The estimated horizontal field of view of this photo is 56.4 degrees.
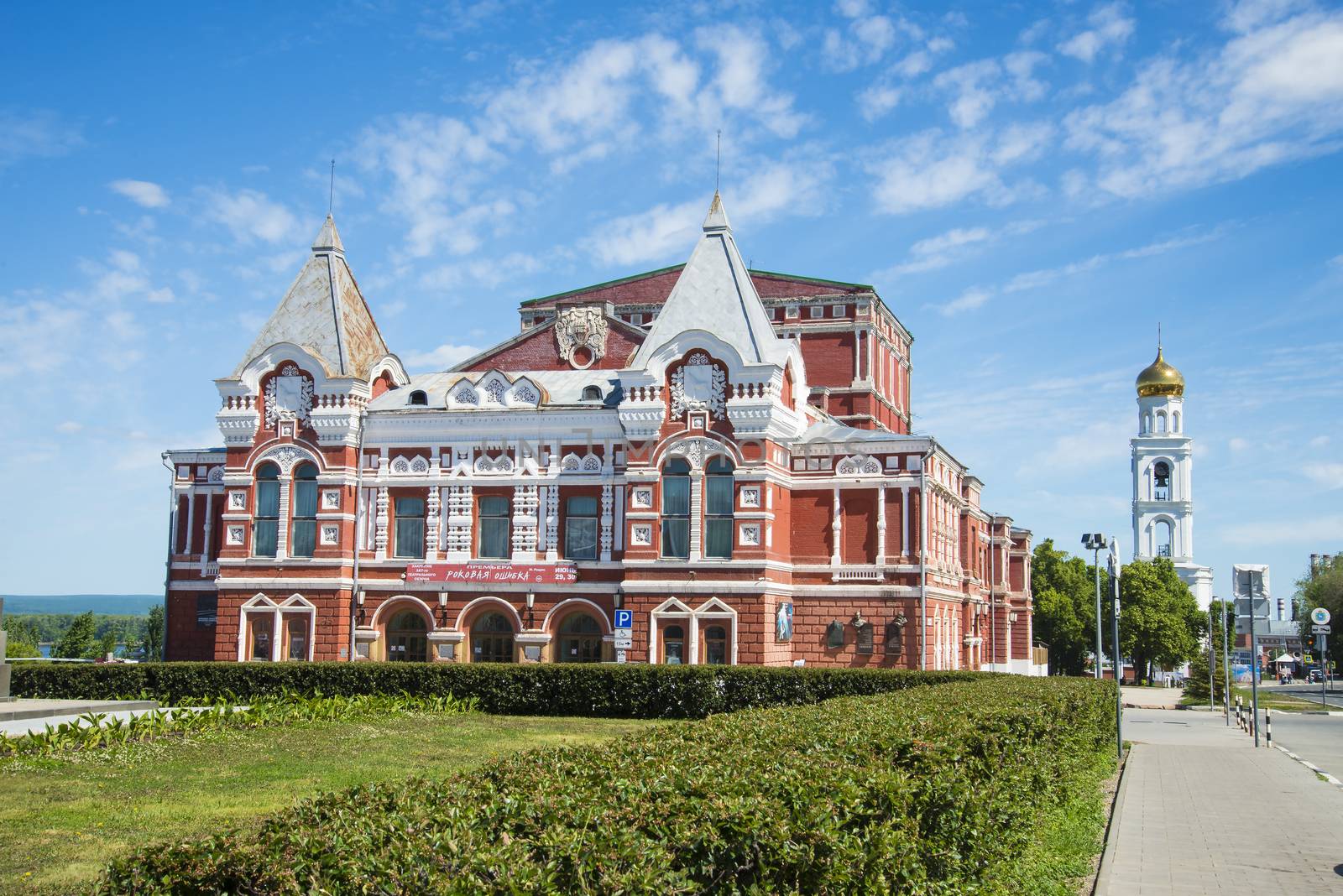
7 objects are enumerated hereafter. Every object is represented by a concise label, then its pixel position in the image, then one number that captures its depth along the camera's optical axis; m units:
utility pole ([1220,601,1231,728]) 44.17
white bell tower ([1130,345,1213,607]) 104.62
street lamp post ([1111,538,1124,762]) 26.27
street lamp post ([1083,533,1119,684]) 32.22
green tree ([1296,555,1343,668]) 87.25
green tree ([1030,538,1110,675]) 84.81
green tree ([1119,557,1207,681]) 82.62
